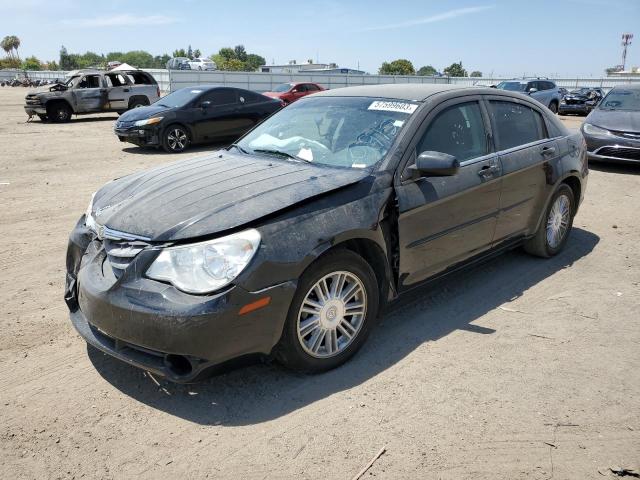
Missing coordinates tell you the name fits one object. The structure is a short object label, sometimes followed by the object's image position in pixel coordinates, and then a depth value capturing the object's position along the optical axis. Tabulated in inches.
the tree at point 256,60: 5397.6
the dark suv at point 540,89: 906.1
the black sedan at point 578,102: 1026.7
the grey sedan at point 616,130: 401.4
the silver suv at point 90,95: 776.3
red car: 856.3
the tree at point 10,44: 5054.1
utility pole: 3961.6
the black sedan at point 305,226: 113.0
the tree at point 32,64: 4523.6
